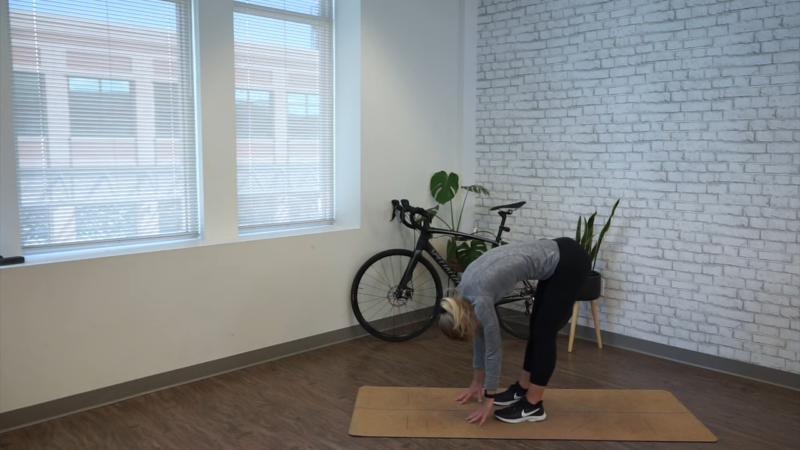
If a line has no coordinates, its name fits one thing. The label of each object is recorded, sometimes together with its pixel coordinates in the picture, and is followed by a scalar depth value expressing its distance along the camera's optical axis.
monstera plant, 5.46
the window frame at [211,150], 3.84
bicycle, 5.25
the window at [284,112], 4.78
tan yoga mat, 3.55
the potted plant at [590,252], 4.84
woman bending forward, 3.35
